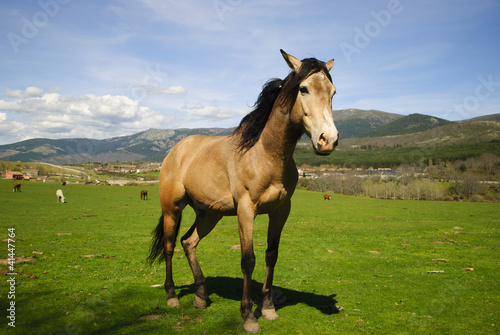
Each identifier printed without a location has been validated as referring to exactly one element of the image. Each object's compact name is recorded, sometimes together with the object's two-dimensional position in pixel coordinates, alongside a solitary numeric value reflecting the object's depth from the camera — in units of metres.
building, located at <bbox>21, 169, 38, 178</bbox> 83.69
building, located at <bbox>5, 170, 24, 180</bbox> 73.56
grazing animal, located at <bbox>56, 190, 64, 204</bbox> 34.34
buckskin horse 4.05
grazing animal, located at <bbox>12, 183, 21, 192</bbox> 44.45
